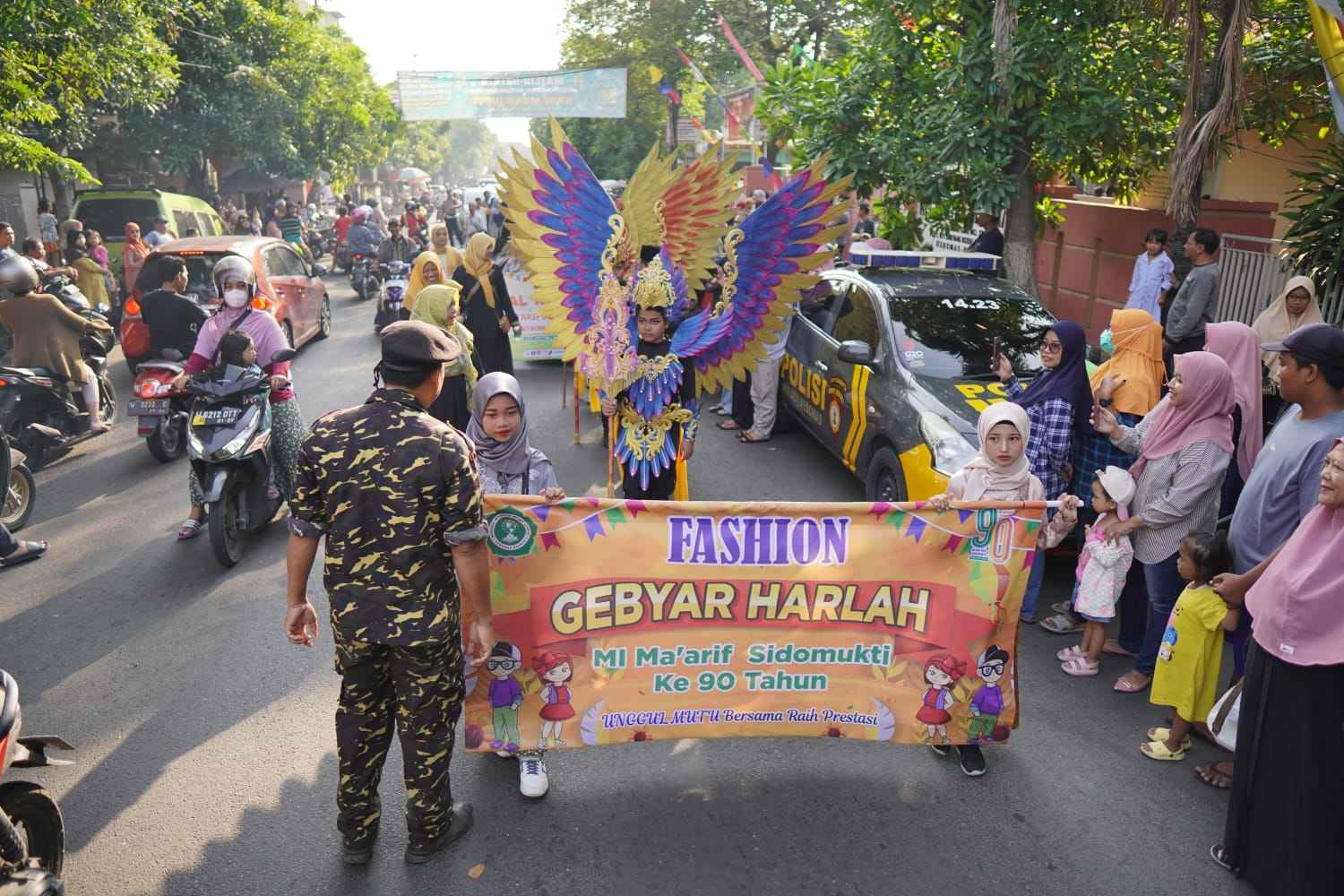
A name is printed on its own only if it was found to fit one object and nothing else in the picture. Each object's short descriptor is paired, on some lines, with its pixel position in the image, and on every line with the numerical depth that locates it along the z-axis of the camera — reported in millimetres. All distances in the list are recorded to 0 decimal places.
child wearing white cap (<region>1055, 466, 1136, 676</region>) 4742
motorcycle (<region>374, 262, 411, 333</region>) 13742
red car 9984
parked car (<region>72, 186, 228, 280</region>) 15688
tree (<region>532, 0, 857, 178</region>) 26750
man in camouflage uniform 3176
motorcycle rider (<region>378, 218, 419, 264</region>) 17547
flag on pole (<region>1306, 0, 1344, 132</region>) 6176
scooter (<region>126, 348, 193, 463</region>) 7730
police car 6074
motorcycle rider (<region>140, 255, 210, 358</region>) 8133
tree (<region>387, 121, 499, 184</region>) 64500
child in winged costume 5430
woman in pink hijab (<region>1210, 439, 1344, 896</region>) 3061
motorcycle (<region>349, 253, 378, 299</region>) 18625
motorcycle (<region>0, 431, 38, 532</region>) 6793
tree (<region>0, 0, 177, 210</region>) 9477
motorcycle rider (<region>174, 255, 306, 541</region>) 6434
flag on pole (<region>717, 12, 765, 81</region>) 19797
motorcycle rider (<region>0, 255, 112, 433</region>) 7949
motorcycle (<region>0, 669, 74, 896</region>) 2996
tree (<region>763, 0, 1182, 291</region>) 9148
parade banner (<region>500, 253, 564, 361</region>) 11758
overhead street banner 31516
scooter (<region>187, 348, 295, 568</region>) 6195
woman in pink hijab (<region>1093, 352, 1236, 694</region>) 4469
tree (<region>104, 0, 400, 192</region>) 22016
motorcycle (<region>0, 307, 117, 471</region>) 7957
